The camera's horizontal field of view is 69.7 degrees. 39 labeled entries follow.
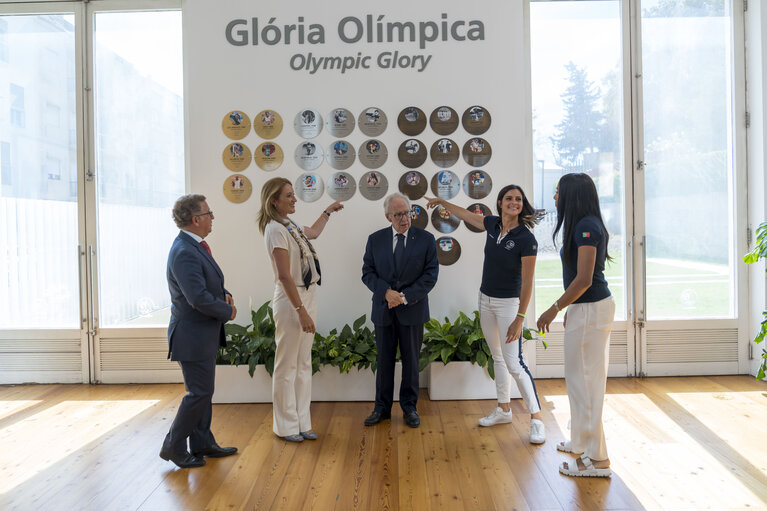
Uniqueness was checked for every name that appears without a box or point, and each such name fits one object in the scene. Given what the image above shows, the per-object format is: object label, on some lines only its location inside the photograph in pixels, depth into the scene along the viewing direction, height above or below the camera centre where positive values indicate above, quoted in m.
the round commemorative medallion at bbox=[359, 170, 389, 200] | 4.74 +0.56
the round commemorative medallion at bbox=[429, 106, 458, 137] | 4.74 +1.11
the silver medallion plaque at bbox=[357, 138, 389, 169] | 4.75 +0.84
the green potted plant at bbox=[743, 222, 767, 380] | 4.14 -0.08
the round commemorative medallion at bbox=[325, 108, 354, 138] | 4.75 +1.09
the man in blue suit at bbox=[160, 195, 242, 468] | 2.99 -0.35
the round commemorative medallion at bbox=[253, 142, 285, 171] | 4.75 +0.83
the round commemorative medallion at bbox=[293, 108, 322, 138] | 4.76 +1.07
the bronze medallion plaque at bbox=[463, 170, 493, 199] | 4.74 +0.56
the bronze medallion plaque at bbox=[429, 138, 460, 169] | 4.74 +0.83
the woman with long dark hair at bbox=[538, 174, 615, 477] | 2.75 -0.34
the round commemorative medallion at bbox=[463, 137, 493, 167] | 4.73 +0.84
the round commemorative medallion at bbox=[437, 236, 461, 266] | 4.74 -0.01
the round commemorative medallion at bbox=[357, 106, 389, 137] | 4.75 +1.11
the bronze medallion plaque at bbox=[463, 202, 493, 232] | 4.73 +0.33
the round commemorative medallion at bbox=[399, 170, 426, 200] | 4.73 +0.56
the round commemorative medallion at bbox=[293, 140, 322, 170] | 4.75 +0.83
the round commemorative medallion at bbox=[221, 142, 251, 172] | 4.76 +0.83
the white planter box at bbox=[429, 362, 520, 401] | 4.38 -1.05
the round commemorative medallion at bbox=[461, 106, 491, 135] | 4.73 +1.10
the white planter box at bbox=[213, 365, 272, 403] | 4.39 -1.06
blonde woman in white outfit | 3.40 -0.36
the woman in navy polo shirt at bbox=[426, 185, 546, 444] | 3.45 -0.24
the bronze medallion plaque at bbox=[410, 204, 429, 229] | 4.70 +0.29
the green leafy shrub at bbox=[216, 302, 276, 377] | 4.34 -0.73
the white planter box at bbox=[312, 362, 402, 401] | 4.41 -1.07
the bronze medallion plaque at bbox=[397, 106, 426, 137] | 4.74 +1.11
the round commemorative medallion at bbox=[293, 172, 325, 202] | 4.75 +0.55
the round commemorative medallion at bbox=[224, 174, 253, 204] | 4.77 +0.56
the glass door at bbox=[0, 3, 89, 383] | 5.00 +0.77
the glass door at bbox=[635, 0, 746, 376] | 4.96 +0.53
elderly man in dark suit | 3.81 -0.31
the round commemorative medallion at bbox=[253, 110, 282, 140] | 4.76 +1.10
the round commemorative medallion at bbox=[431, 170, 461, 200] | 4.75 +0.56
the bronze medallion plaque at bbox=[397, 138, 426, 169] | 4.74 +0.83
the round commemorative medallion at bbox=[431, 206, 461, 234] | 4.72 +0.24
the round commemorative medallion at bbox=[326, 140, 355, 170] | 4.75 +0.83
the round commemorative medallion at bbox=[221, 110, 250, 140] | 4.76 +1.11
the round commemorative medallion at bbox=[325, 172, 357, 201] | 4.74 +0.56
